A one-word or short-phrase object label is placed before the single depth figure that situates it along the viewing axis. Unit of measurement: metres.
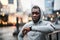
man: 2.23
